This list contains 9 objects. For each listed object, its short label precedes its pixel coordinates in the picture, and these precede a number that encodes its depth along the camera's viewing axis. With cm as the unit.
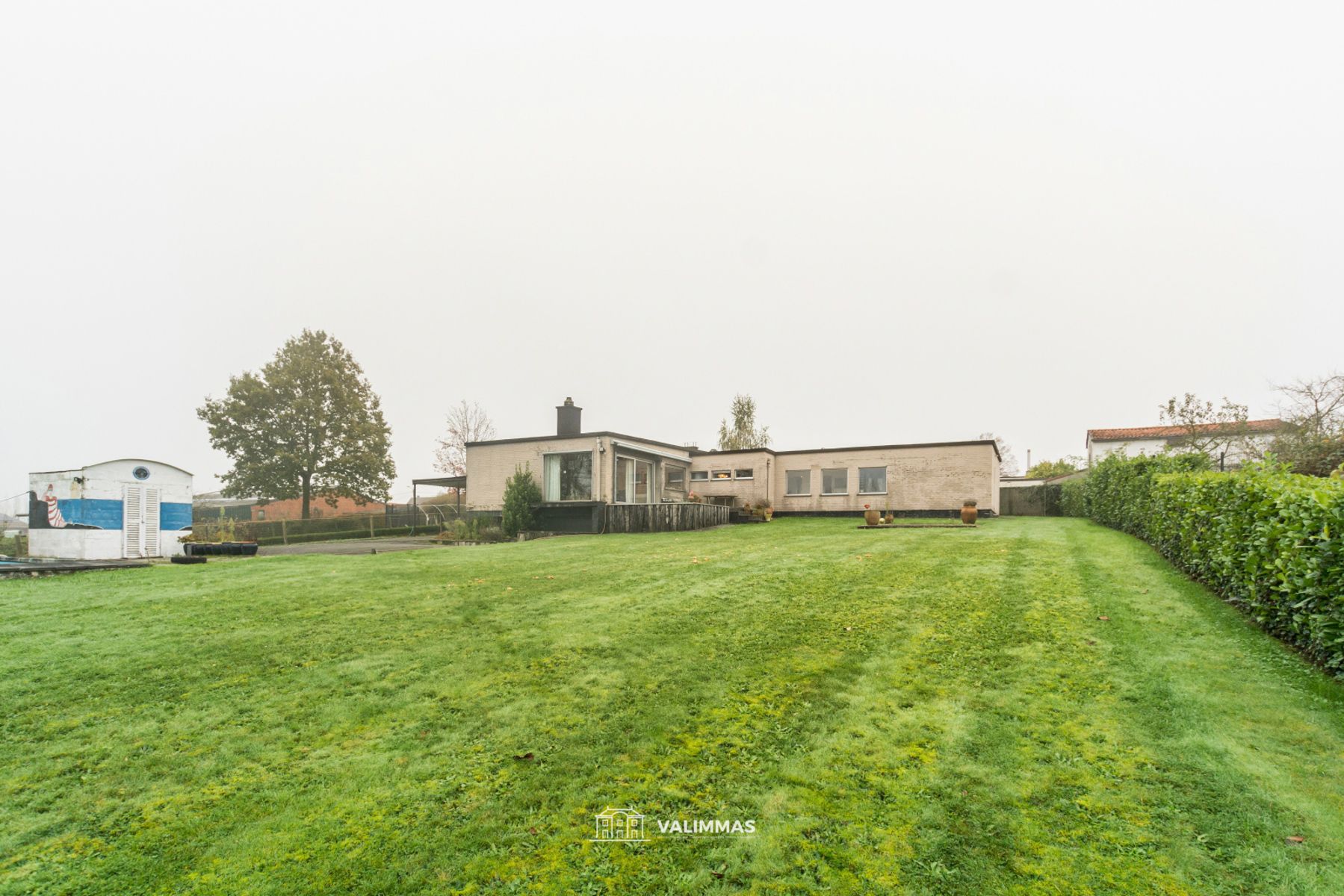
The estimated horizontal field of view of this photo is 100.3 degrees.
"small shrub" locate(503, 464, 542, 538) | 1972
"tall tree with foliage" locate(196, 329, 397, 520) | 3203
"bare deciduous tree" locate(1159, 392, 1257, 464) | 2680
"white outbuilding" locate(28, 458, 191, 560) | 1210
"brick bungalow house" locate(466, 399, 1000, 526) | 2078
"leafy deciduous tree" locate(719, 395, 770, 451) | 4044
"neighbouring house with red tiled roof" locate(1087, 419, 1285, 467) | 2569
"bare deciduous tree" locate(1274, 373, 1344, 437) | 2067
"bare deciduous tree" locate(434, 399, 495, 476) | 4381
